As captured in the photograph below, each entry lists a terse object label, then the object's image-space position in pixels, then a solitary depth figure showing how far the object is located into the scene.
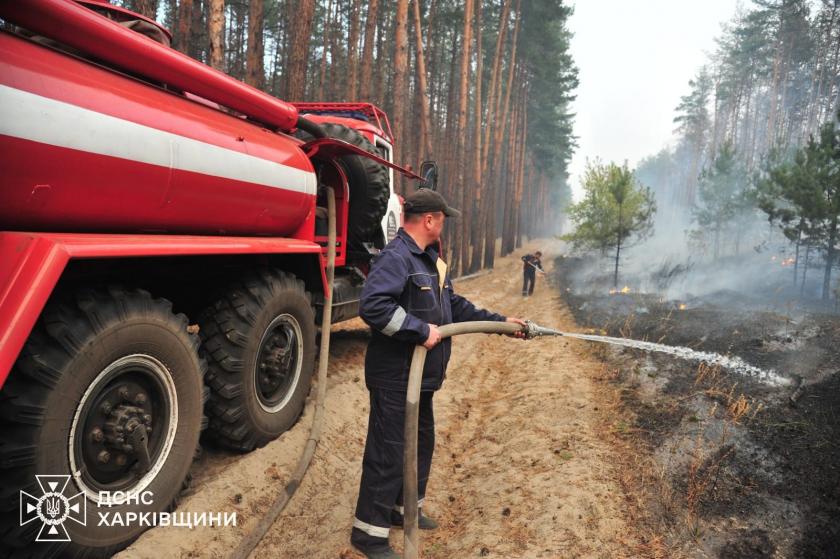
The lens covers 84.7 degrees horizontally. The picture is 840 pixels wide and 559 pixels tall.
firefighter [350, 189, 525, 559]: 2.87
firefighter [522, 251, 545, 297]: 16.22
